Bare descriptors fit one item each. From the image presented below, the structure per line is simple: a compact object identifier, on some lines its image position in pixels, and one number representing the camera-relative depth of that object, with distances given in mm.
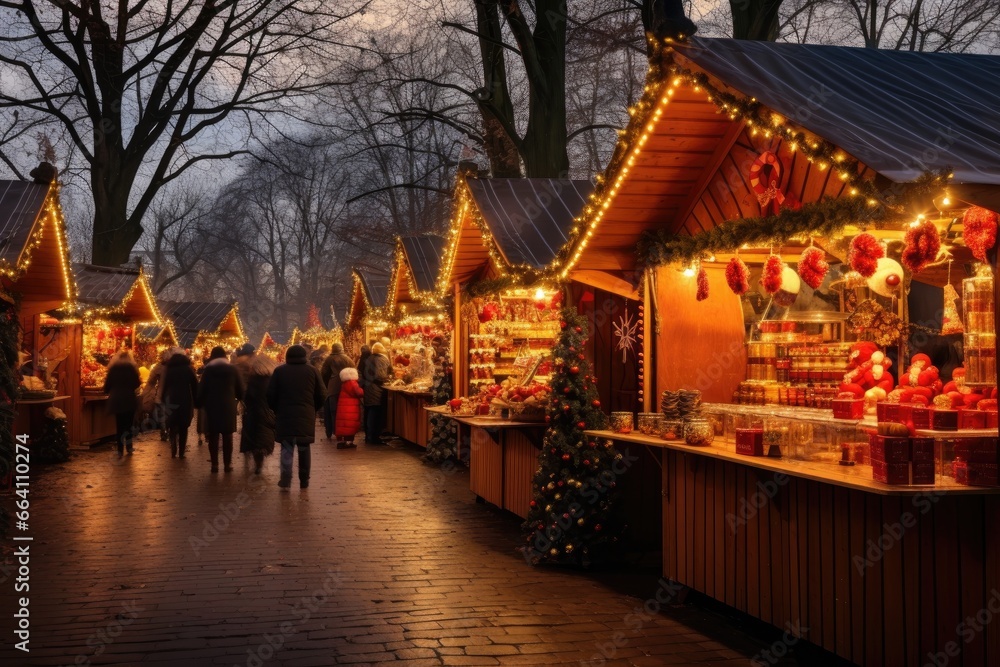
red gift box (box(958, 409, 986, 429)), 5379
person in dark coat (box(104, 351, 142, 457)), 17344
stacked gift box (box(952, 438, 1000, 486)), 4926
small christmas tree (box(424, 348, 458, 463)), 16234
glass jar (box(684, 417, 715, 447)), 7285
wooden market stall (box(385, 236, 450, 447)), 18734
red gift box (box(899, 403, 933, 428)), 5426
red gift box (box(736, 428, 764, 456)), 6473
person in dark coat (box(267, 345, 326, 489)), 13156
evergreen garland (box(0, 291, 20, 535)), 8672
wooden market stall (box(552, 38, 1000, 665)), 5016
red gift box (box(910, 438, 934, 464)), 5039
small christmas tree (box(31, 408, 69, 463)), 16516
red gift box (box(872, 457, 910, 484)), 5043
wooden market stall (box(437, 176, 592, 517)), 11320
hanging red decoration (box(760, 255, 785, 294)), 7293
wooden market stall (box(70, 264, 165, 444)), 19188
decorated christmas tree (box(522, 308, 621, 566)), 8750
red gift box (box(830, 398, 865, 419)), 6409
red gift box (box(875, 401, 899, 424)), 5617
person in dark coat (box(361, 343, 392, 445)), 20391
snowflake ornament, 10289
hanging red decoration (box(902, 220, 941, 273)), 5344
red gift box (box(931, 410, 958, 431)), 5285
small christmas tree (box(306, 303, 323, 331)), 50616
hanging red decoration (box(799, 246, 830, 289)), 6875
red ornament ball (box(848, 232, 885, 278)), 6184
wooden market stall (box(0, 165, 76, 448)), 13352
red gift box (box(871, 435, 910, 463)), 5055
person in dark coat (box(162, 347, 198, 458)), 16969
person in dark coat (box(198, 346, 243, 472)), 15438
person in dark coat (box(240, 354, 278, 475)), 15250
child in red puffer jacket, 19547
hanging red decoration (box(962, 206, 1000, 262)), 4957
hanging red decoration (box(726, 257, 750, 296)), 7523
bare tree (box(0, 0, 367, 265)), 25188
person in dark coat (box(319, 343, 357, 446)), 20344
